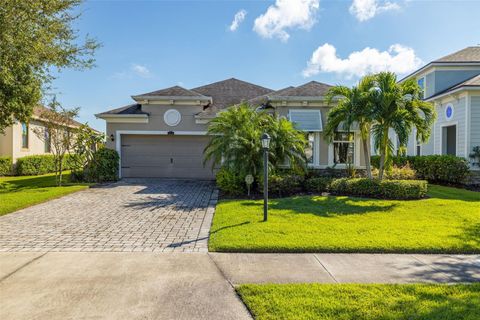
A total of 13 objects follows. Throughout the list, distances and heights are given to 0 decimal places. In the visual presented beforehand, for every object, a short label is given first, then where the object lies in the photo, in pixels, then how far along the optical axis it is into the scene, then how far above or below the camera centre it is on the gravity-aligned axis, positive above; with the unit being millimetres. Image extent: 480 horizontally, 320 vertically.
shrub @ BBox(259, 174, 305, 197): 10859 -1094
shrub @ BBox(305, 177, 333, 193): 11250 -1120
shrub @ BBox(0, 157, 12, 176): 17750 -772
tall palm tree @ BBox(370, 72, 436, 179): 9953 +1655
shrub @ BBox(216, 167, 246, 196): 10906 -1057
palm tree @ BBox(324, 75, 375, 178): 10391 +1722
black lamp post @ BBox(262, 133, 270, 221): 7344 +40
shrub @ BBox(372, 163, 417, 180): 12461 -777
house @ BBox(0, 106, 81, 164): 18281 +820
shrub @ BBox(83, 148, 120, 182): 14523 -649
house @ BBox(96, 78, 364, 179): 15484 +1218
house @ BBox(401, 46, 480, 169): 13914 +3013
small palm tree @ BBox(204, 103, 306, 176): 10648 +572
